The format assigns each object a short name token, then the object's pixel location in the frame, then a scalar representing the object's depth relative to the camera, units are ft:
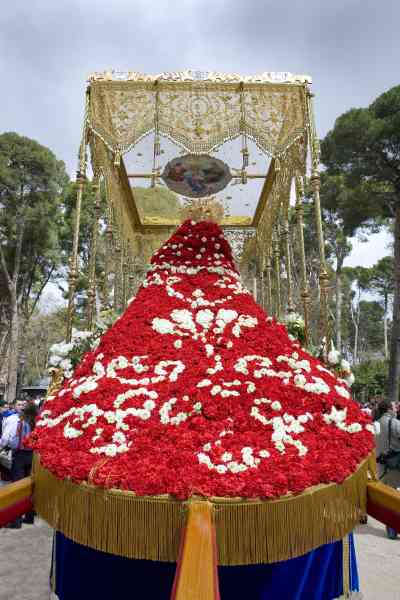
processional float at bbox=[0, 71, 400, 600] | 5.85
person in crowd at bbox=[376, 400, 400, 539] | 18.65
